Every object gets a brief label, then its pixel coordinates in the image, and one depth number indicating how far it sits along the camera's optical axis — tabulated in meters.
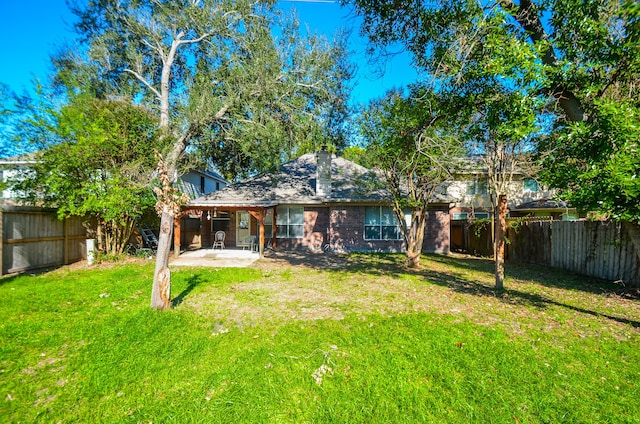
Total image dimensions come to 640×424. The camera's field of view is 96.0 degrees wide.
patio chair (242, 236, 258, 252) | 14.45
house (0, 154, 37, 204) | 8.82
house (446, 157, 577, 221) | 18.23
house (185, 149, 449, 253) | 14.96
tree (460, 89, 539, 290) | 4.44
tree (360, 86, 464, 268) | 6.26
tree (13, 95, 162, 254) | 9.08
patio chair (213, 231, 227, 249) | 14.82
